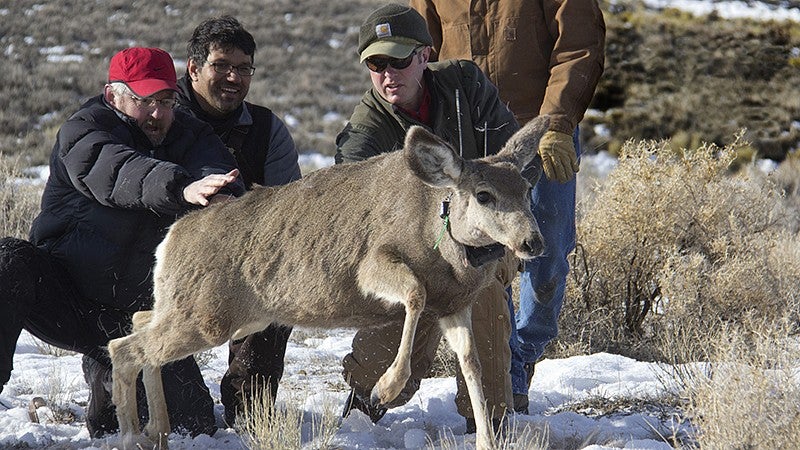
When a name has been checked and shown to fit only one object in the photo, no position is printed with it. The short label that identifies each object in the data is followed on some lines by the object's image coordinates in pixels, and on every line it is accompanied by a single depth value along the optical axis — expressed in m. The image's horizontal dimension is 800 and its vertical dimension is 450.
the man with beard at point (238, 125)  12.64
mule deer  9.41
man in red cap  10.89
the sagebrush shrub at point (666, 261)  17.17
